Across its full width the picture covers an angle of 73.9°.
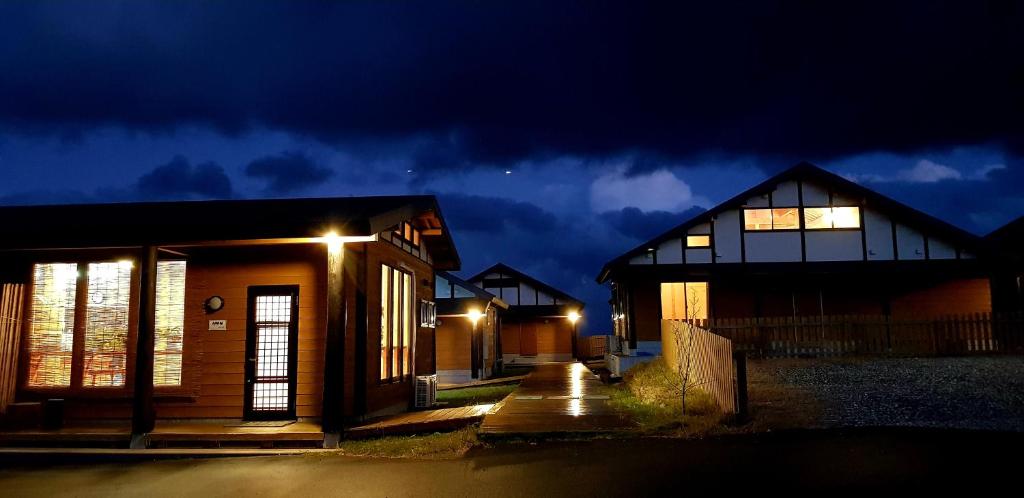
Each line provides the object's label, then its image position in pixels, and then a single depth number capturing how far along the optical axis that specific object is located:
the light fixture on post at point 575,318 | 42.16
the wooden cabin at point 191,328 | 11.51
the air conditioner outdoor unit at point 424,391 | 14.88
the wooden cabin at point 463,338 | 27.16
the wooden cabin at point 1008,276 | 23.11
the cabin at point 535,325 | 42.47
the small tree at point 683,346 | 15.10
